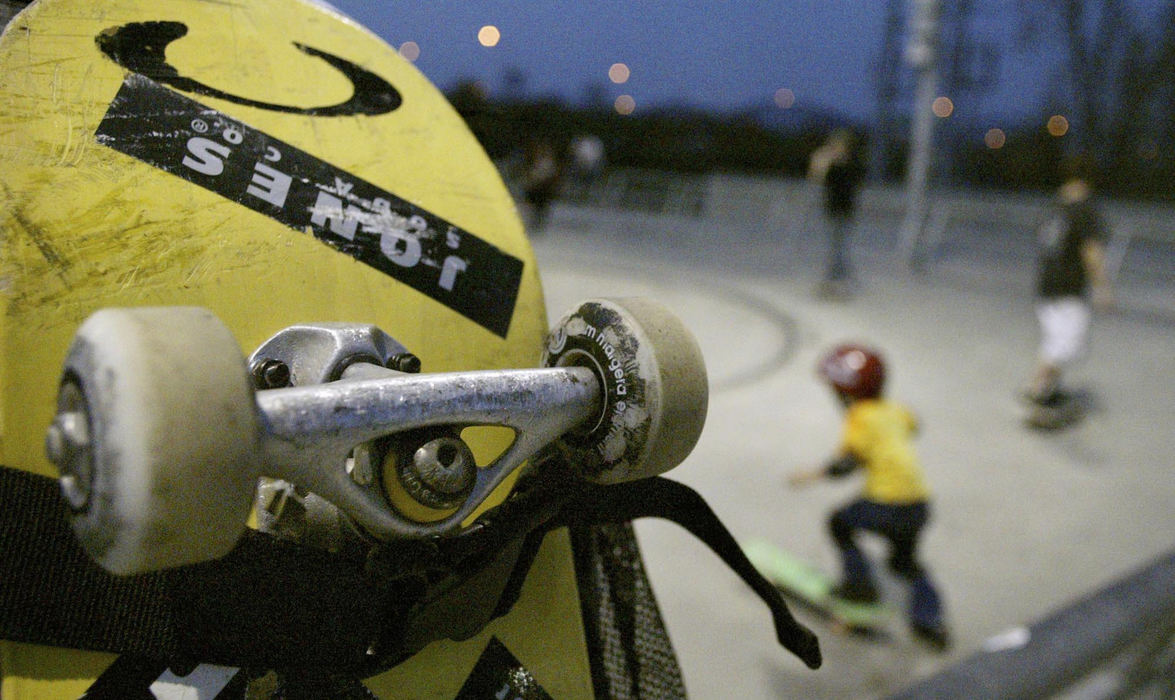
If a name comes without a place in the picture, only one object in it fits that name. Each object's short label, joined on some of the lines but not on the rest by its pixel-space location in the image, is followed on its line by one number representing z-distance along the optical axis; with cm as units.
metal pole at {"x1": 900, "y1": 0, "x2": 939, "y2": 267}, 1098
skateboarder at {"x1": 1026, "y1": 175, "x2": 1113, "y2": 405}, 635
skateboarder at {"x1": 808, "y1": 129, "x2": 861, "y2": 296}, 995
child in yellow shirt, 353
